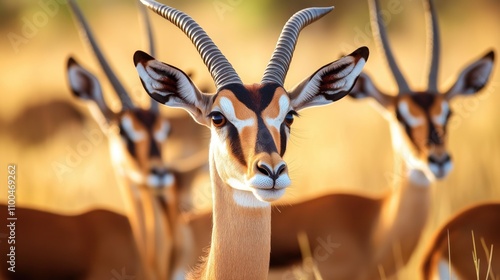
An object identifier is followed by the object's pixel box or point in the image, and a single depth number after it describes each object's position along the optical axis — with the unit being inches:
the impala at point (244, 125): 472.7
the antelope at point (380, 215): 768.9
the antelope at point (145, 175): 780.0
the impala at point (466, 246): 698.8
